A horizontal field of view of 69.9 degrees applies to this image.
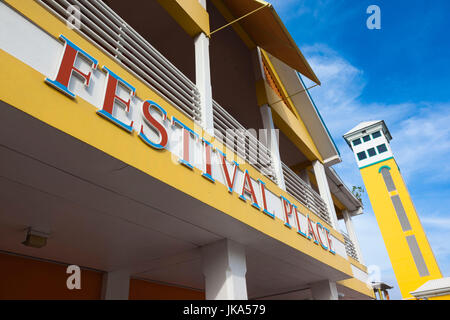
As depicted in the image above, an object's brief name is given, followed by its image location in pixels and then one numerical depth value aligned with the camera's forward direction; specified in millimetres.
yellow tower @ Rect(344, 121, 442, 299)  27664
